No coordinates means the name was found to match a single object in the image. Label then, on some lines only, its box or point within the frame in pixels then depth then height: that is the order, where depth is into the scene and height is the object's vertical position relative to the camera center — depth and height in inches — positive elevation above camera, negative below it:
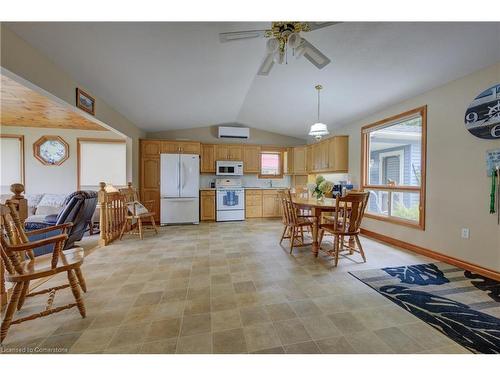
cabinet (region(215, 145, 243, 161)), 232.2 +34.2
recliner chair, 110.7 -19.6
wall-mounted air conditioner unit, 232.5 +57.1
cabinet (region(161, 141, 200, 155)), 211.9 +36.0
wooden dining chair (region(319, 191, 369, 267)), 103.0 -18.2
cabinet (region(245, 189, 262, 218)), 233.0 -23.1
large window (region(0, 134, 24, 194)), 184.1 +19.5
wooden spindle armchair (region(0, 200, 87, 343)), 55.1 -25.6
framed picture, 104.5 +42.7
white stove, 219.8 -21.9
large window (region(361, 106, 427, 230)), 127.2 +11.8
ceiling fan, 68.9 +49.5
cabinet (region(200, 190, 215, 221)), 219.9 -24.4
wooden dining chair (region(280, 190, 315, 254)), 126.0 -23.1
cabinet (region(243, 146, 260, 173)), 239.0 +27.3
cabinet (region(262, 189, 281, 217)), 237.0 -23.4
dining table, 113.9 -14.5
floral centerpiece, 125.8 -2.4
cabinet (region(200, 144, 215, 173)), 228.4 +26.2
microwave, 228.1 +16.1
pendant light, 130.9 +34.0
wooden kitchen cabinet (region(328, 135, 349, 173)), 184.4 +26.9
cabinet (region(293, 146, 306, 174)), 236.2 +27.2
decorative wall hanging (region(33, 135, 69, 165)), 189.6 +29.0
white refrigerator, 200.5 -6.8
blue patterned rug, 57.6 -41.5
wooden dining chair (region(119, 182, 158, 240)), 155.3 -22.4
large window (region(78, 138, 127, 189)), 199.3 +18.7
